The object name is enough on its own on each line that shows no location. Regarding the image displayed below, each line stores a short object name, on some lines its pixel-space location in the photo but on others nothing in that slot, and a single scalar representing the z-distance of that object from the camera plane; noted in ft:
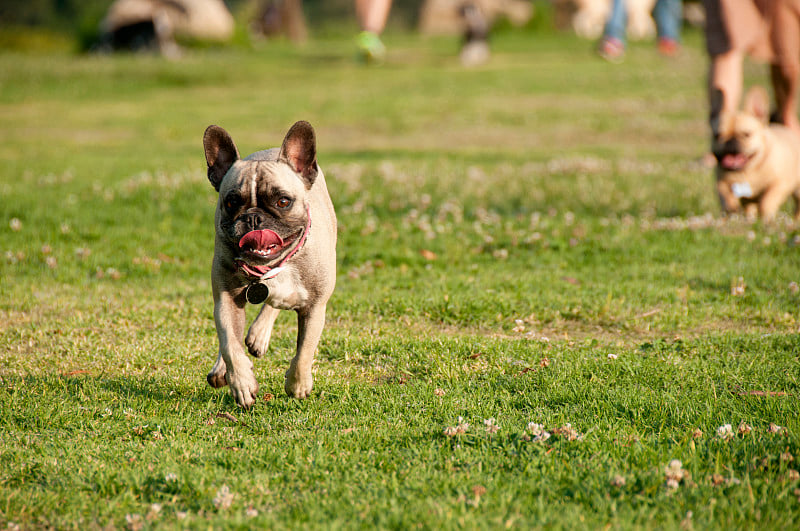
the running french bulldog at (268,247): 30.17
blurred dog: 64.08
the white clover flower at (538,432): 28.63
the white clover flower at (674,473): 25.21
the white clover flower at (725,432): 28.55
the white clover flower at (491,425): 29.60
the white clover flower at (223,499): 24.61
